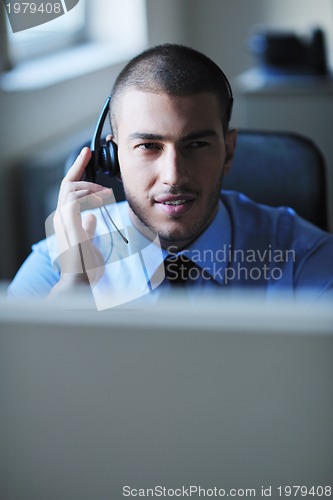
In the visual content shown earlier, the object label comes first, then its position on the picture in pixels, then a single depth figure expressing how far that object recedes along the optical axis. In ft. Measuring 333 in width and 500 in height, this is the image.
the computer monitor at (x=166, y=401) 4.34
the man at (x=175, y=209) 4.83
